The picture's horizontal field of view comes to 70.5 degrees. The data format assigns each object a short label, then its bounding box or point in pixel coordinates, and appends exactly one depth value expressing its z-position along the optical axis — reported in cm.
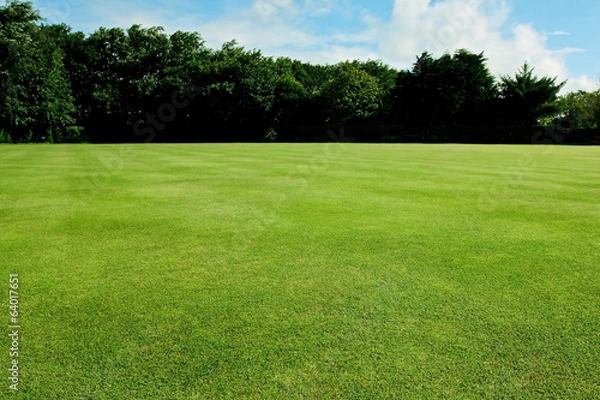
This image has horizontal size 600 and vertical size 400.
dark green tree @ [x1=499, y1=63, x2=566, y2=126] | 5538
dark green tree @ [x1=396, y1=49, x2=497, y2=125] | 5650
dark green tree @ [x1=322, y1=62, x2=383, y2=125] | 5403
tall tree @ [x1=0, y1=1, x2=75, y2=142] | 4162
